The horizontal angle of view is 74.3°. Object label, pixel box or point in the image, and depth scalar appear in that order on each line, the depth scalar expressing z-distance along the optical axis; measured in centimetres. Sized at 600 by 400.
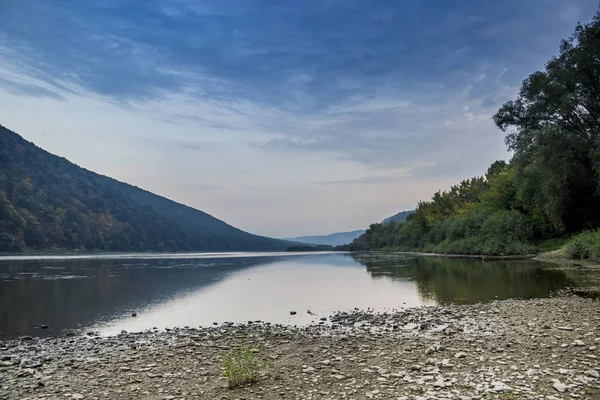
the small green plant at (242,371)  889
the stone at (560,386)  741
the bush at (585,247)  3941
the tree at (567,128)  4475
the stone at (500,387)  756
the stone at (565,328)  1217
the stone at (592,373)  804
